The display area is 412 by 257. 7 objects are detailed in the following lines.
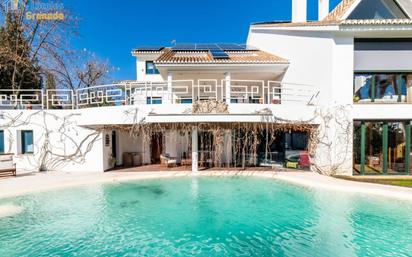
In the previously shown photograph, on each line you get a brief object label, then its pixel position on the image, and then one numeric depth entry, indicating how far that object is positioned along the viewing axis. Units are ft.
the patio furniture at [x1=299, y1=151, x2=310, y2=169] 54.65
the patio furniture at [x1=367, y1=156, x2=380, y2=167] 48.70
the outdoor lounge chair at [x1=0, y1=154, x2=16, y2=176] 51.28
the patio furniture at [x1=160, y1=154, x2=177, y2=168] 59.52
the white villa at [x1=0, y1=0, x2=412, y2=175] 47.11
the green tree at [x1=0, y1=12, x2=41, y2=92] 75.01
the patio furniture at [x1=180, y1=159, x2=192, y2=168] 63.16
